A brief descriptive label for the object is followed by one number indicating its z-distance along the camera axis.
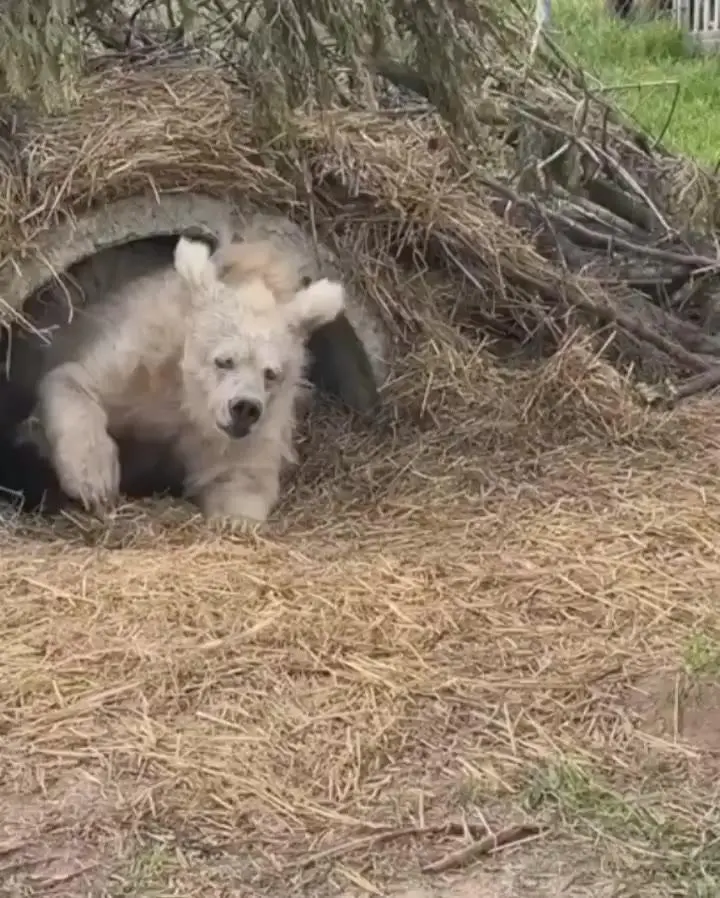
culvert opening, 4.83
